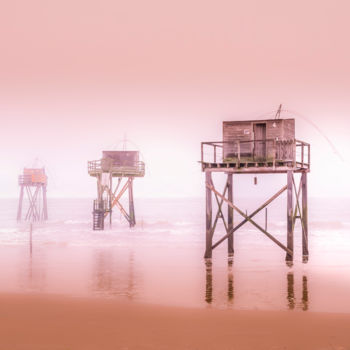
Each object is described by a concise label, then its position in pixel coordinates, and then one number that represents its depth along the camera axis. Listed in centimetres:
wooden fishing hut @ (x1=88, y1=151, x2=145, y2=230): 4197
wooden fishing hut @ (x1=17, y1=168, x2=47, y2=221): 6162
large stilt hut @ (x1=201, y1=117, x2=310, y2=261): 1905
